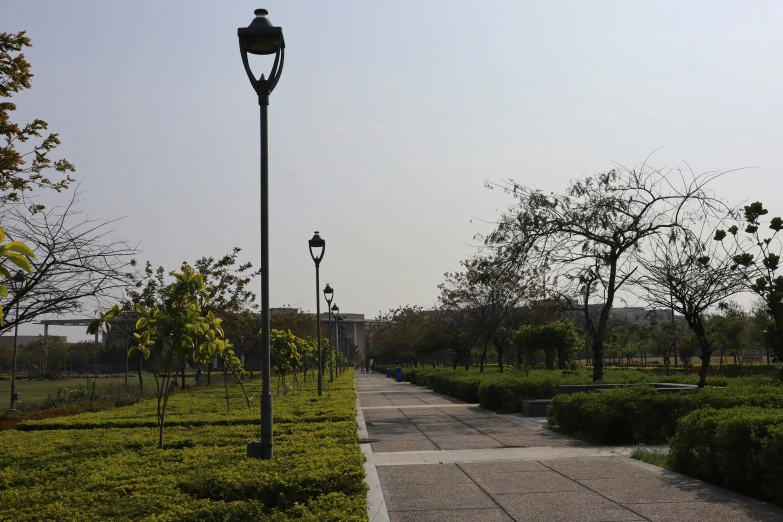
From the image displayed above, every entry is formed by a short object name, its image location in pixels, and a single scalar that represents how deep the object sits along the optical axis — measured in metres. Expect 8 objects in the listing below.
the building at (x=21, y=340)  139.75
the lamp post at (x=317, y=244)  20.64
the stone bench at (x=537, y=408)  18.20
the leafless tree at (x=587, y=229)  19.80
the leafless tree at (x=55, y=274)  14.88
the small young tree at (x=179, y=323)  9.39
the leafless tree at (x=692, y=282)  16.55
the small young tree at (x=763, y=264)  16.67
